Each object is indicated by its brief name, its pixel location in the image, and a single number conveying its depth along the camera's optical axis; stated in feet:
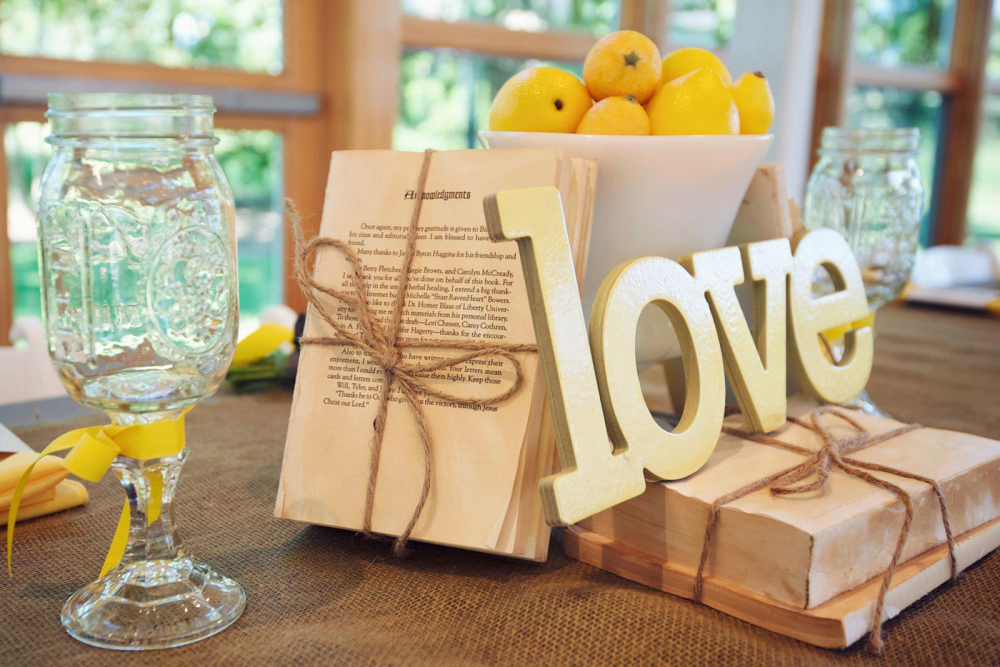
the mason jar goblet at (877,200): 3.53
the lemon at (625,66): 2.45
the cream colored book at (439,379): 2.03
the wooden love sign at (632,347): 1.80
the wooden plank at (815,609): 1.76
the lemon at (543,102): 2.44
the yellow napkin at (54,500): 2.27
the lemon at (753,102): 2.60
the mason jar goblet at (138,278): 1.64
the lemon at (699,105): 2.39
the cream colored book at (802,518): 1.81
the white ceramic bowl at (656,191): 2.34
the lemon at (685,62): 2.64
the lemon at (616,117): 2.36
